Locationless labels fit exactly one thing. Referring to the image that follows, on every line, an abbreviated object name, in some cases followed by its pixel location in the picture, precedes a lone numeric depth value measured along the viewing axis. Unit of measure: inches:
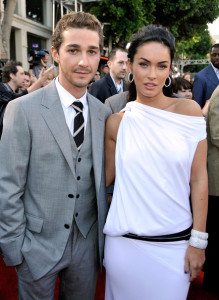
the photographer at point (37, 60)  271.9
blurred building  611.2
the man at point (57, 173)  64.6
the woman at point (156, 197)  64.1
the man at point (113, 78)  175.5
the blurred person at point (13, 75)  189.8
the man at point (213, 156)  82.8
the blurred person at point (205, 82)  166.6
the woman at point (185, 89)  155.8
